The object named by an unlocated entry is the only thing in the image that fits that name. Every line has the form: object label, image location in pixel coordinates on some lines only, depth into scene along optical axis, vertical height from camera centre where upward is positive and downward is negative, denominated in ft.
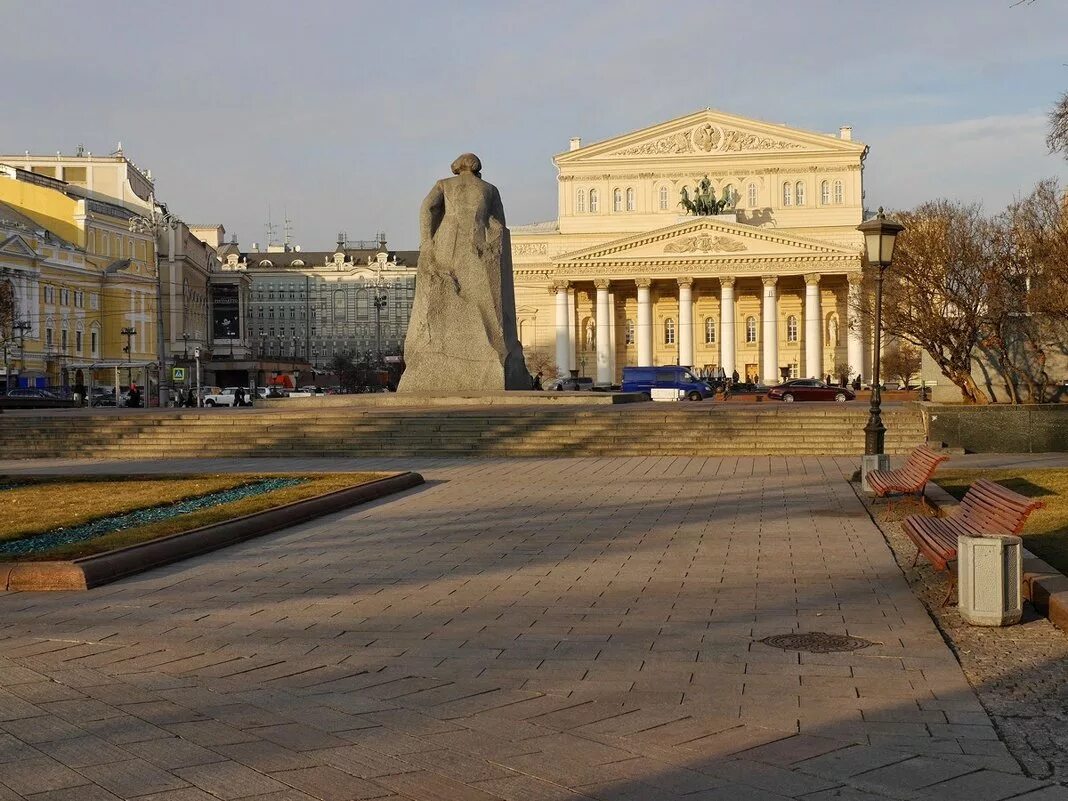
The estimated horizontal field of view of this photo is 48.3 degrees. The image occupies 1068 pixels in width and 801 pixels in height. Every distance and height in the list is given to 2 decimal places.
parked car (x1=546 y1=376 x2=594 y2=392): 216.95 -3.48
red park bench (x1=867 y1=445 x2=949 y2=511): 41.24 -4.26
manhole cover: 22.57 -5.40
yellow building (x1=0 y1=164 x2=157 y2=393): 242.58 +20.92
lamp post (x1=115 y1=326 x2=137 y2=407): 211.41 +4.21
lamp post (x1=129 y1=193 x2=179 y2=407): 174.70 +28.32
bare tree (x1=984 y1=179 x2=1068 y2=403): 81.46 +4.00
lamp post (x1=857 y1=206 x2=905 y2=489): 53.25 +4.04
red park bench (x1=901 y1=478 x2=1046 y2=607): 25.76 -3.78
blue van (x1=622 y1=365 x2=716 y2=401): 191.42 -2.66
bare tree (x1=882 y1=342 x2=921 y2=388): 219.00 -0.30
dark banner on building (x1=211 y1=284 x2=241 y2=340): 418.72 +21.47
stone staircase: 79.87 -4.64
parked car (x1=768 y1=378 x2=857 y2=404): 172.96 -4.36
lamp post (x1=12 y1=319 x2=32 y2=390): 194.64 +6.54
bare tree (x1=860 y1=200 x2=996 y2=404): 93.56 +6.01
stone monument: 92.58 +6.22
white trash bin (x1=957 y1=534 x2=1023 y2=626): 24.32 -4.53
